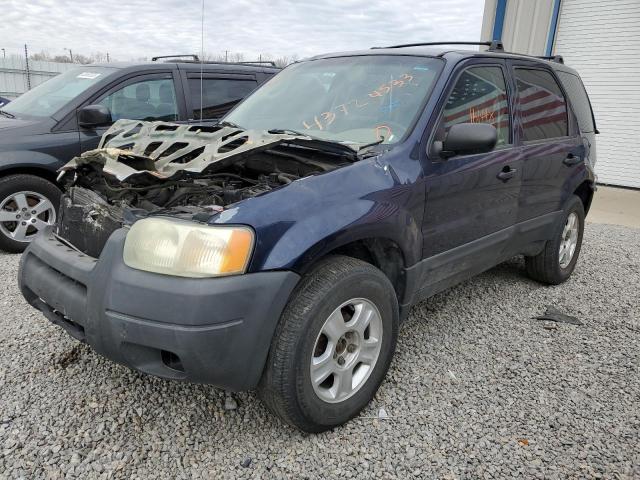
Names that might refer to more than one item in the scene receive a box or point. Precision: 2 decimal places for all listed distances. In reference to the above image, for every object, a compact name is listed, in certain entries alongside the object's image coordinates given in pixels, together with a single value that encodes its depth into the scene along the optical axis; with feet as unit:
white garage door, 30.07
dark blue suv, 6.63
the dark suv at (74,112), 15.21
